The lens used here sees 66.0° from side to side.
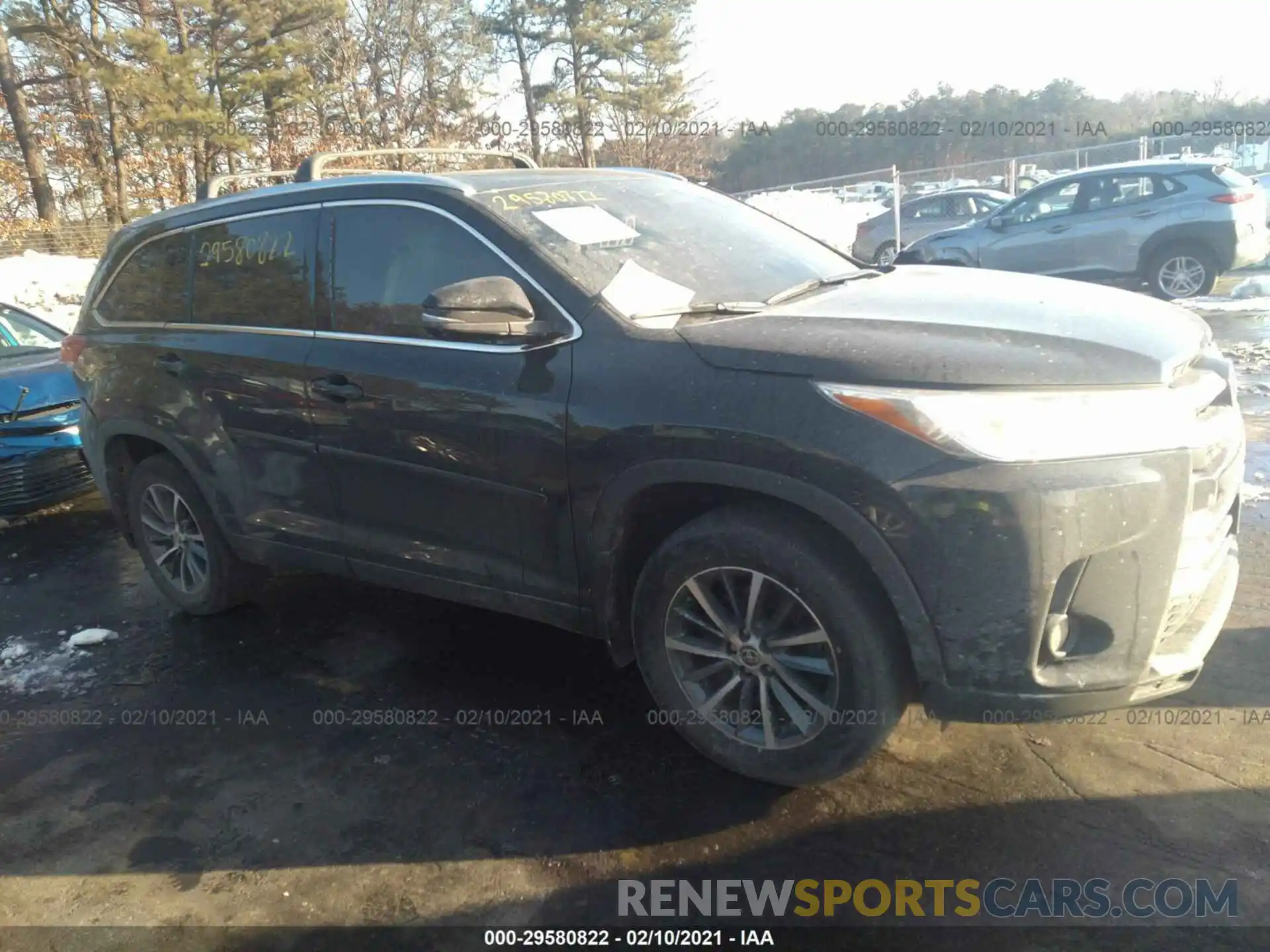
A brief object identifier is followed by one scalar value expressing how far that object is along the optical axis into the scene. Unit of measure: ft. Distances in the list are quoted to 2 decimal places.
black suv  8.12
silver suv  35.76
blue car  20.75
